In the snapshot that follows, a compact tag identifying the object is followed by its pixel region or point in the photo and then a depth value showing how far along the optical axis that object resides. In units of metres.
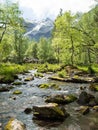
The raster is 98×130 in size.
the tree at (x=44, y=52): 54.72
